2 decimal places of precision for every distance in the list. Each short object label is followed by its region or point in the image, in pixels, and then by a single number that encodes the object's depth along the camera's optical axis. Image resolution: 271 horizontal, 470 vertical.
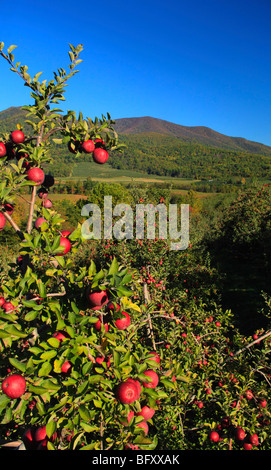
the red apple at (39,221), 1.72
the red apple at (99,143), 1.97
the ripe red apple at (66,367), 1.39
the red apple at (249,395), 2.60
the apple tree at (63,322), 1.29
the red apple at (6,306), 1.73
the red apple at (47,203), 2.04
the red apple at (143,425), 1.54
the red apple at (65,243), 1.59
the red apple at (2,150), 1.82
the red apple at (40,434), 1.36
